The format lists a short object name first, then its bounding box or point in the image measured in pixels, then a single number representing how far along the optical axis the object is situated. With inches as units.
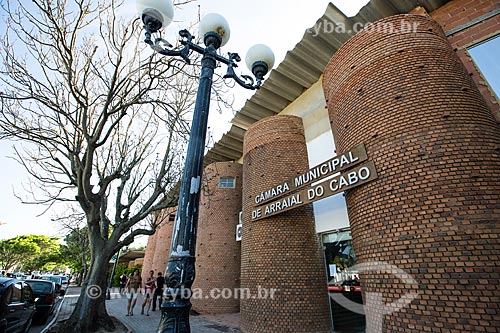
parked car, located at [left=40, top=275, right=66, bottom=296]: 731.4
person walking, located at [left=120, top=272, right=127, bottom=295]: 755.6
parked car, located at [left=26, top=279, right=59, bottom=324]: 368.5
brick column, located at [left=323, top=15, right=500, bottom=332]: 159.0
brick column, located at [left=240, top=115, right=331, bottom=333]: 322.0
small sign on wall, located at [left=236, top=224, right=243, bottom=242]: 539.2
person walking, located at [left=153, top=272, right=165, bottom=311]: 446.0
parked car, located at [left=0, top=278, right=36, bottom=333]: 205.5
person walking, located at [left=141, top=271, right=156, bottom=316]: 437.3
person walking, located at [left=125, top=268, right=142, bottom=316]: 424.5
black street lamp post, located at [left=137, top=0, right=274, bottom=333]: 84.9
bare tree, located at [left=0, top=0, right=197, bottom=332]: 238.7
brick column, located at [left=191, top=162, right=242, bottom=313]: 526.3
